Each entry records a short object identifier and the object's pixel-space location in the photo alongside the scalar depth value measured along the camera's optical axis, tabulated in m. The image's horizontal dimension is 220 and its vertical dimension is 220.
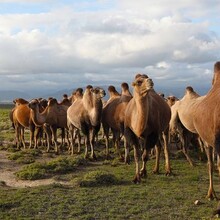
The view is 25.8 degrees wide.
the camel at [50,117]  21.55
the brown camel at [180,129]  17.05
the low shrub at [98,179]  11.94
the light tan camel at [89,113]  18.02
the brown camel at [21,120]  23.57
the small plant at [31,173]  13.83
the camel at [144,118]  11.68
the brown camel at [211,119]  8.25
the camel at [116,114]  17.24
